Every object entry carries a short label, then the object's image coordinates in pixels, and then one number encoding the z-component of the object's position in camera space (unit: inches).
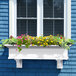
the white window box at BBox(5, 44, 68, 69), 195.9
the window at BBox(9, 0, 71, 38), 216.1
